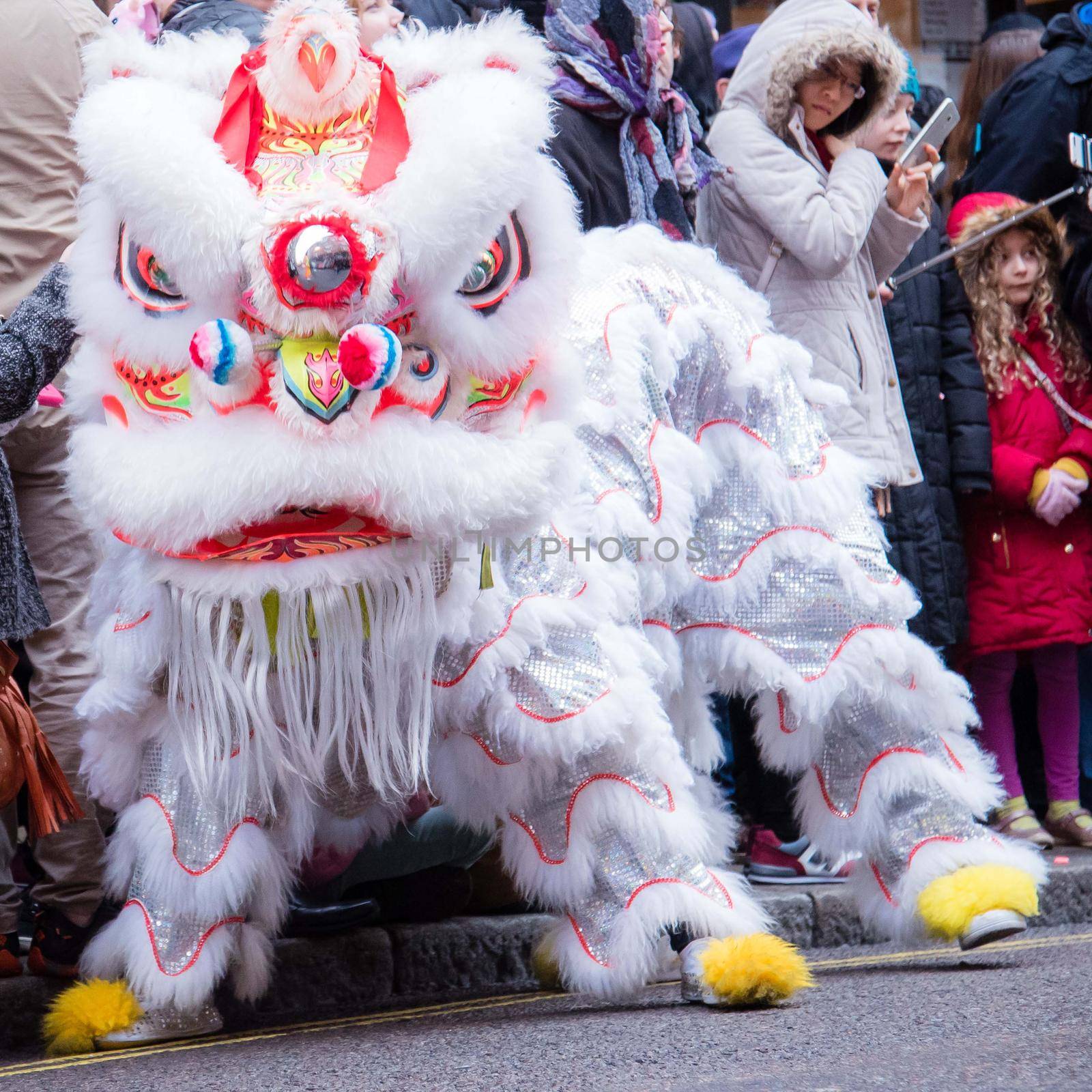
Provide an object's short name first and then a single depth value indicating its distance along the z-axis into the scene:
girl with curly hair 9.07
